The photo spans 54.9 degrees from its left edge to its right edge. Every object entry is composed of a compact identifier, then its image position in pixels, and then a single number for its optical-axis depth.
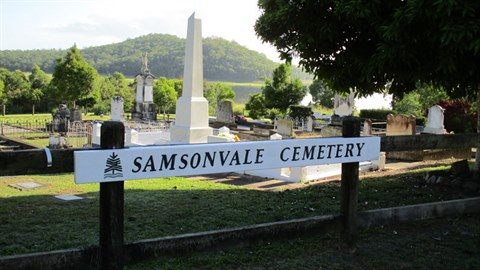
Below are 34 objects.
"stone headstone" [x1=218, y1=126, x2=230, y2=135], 17.62
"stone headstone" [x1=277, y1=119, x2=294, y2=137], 18.41
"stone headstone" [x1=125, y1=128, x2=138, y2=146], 18.40
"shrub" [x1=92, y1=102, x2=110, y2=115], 50.62
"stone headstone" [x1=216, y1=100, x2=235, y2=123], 31.06
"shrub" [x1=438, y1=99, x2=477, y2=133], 22.91
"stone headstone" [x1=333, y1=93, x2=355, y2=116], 25.86
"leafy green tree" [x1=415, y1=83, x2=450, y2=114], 27.14
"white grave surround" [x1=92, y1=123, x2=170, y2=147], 18.52
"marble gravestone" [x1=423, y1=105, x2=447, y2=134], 18.19
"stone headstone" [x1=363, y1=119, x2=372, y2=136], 18.44
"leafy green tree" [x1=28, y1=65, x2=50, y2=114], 54.25
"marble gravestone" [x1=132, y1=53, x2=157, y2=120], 33.88
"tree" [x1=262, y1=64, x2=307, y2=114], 37.44
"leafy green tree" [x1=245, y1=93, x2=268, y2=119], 39.88
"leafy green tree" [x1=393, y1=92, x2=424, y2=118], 29.55
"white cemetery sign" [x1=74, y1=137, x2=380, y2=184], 3.07
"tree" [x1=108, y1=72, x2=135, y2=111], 56.05
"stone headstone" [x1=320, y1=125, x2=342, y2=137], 17.41
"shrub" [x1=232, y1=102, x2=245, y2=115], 52.95
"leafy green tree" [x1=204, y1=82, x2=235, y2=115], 58.07
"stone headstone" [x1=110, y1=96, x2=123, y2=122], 24.91
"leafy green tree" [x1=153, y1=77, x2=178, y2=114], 49.16
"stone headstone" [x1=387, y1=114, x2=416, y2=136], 16.67
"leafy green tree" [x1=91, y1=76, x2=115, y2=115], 50.79
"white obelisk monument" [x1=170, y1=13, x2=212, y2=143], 16.53
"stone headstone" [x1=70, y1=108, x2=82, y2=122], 30.09
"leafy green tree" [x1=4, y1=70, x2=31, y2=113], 53.38
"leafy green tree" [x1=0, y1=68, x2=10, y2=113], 49.72
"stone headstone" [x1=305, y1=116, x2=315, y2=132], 27.57
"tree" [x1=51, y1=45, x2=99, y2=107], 39.62
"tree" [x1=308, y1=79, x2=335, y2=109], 59.09
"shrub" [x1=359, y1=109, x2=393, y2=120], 32.59
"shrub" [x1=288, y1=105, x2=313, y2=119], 33.84
